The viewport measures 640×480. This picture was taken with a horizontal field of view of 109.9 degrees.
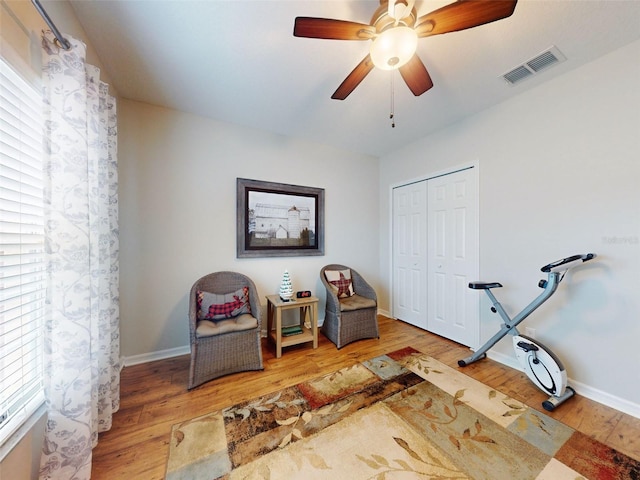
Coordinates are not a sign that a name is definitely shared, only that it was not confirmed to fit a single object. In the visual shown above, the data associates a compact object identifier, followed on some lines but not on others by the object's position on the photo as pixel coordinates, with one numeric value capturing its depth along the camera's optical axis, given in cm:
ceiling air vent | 171
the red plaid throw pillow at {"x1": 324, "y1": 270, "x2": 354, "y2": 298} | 300
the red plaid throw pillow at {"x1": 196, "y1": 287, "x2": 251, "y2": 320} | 222
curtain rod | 100
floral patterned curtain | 108
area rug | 123
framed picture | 277
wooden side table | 240
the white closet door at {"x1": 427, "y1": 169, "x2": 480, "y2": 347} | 259
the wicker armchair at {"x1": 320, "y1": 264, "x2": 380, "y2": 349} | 262
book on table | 263
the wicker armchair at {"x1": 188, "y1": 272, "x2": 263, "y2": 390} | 193
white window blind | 96
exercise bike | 171
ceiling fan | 112
